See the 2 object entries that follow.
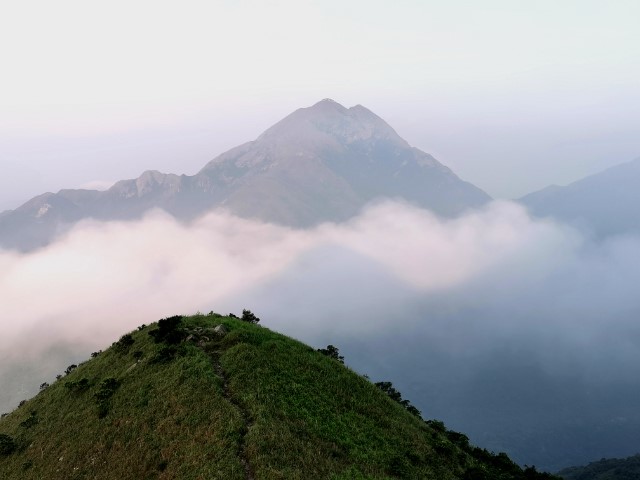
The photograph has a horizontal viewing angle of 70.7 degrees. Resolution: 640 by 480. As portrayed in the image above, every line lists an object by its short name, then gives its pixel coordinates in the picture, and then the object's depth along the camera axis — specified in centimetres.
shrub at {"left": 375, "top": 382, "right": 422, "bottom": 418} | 6419
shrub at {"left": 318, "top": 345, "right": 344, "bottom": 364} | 6981
